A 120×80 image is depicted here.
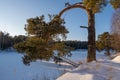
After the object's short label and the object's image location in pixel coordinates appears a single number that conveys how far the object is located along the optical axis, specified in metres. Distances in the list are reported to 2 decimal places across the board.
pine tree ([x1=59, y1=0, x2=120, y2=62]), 3.31
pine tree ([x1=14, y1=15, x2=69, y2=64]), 2.87
